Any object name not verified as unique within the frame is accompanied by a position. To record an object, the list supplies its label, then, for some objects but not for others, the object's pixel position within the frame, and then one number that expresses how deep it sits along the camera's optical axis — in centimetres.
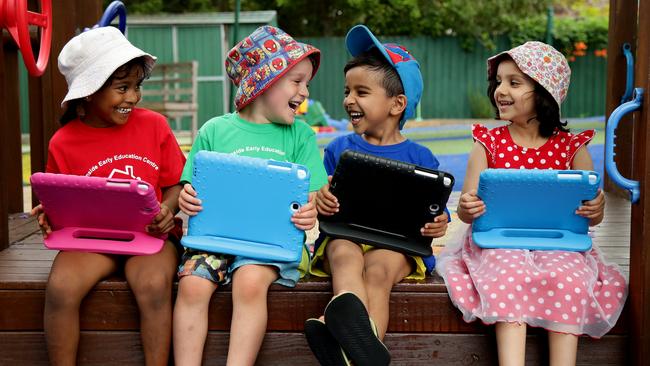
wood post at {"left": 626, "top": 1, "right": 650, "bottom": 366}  257
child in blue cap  238
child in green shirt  264
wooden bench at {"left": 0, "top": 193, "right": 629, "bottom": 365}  277
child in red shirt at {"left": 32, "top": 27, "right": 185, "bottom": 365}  267
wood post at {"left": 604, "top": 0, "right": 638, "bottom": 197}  471
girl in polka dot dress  261
